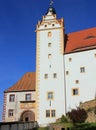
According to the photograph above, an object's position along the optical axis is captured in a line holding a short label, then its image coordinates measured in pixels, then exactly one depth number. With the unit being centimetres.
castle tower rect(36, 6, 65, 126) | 3344
